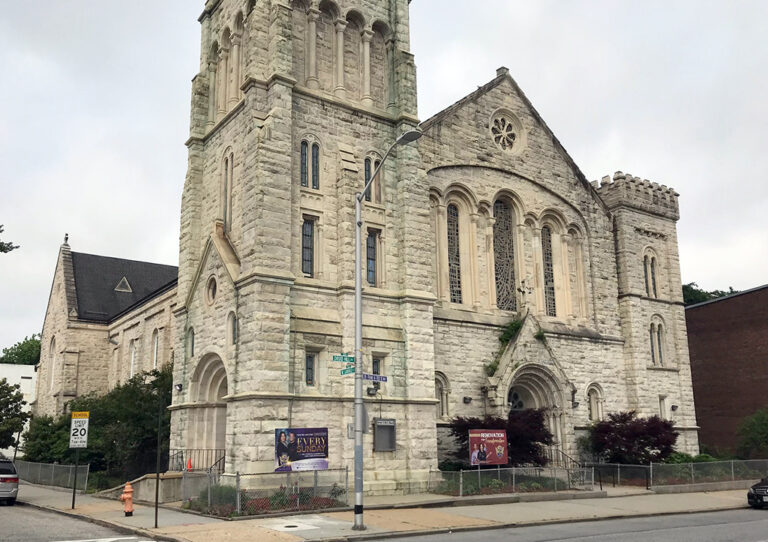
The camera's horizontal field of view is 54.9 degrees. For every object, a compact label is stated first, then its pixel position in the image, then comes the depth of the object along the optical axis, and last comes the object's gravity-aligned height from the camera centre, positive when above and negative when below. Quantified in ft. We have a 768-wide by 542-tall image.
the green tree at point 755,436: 111.45 -0.97
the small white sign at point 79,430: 72.08 +0.79
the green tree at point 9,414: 120.88 +4.23
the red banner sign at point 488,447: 79.66 -1.45
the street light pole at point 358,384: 52.80 +3.77
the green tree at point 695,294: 207.00 +38.32
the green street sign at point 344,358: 58.96 +6.01
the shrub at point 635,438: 93.20 -0.89
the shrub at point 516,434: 84.53 -0.18
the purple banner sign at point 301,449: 70.18 -1.24
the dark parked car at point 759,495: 73.26 -6.40
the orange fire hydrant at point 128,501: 63.00 -5.26
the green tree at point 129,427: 94.84 +1.40
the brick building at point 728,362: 128.16 +11.98
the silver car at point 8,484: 78.95 -4.65
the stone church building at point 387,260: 75.92 +21.09
